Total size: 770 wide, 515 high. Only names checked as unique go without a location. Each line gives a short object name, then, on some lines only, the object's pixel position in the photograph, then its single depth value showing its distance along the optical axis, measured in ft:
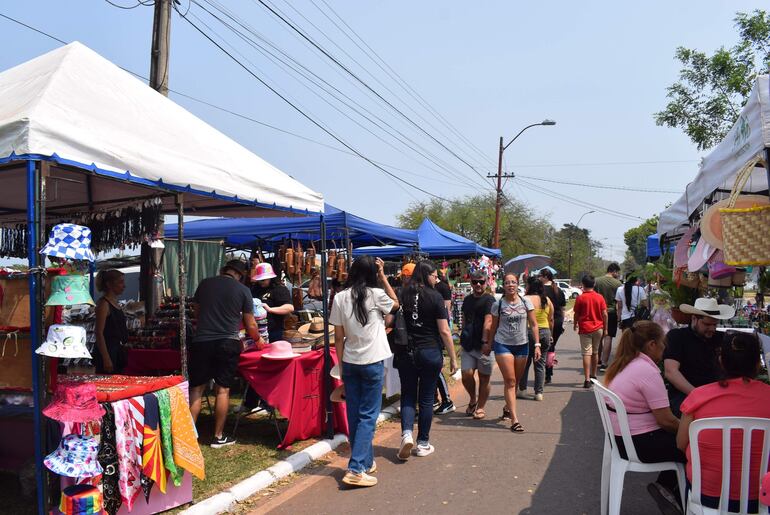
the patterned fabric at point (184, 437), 14.44
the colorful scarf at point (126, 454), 13.16
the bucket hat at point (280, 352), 19.61
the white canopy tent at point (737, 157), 9.82
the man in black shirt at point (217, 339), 18.69
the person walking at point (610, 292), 36.37
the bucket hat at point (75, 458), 11.96
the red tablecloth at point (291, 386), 19.47
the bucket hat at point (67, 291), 12.39
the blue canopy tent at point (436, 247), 52.75
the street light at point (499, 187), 92.99
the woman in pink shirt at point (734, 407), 10.46
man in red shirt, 29.14
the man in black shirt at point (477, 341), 23.21
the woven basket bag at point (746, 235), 10.20
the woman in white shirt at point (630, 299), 33.01
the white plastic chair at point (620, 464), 12.74
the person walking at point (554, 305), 31.09
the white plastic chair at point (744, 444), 10.35
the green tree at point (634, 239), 257.09
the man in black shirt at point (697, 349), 14.96
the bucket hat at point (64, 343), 12.04
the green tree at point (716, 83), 45.24
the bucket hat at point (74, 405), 12.11
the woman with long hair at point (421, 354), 18.72
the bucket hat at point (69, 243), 12.32
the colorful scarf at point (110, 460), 13.08
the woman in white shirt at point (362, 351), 16.69
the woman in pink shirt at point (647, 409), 12.79
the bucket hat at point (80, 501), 12.07
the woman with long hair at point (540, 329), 27.31
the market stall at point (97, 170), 12.36
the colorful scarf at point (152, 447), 13.66
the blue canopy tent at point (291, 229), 22.74
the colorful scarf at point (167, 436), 14.12
